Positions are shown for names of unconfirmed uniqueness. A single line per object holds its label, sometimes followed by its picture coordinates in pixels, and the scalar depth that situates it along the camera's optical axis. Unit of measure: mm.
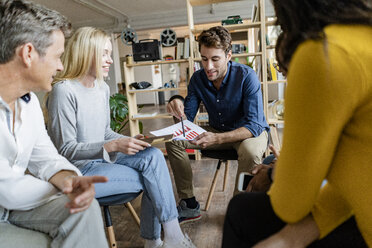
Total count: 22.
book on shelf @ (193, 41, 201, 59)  3420
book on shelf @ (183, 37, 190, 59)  3572
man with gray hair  978
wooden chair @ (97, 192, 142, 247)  1370
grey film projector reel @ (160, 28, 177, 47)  3713
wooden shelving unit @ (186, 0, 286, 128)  3154
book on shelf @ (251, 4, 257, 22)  3449
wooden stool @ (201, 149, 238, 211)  1998
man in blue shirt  1972
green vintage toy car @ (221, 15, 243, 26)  3367
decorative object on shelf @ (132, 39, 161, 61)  3467
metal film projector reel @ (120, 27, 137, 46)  3941
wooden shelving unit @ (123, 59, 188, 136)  3510
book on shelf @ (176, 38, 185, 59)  3634
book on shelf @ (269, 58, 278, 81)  3480
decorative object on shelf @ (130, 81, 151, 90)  3553
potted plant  3432
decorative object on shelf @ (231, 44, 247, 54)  3469
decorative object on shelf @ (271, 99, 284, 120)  3296
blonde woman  1427
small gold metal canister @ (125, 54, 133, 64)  3520
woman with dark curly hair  549
